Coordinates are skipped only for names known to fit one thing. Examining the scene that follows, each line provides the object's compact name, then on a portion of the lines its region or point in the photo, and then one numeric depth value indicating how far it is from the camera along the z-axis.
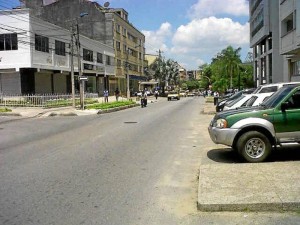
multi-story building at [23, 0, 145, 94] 50.49
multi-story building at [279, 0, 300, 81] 21.02
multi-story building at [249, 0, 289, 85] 36.00
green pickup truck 6.90
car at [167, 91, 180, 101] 49.69
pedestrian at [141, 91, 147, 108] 31.16
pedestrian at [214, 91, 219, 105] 27.56
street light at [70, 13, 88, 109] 24.24
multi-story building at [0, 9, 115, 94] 29.59
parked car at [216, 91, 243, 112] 16.97
